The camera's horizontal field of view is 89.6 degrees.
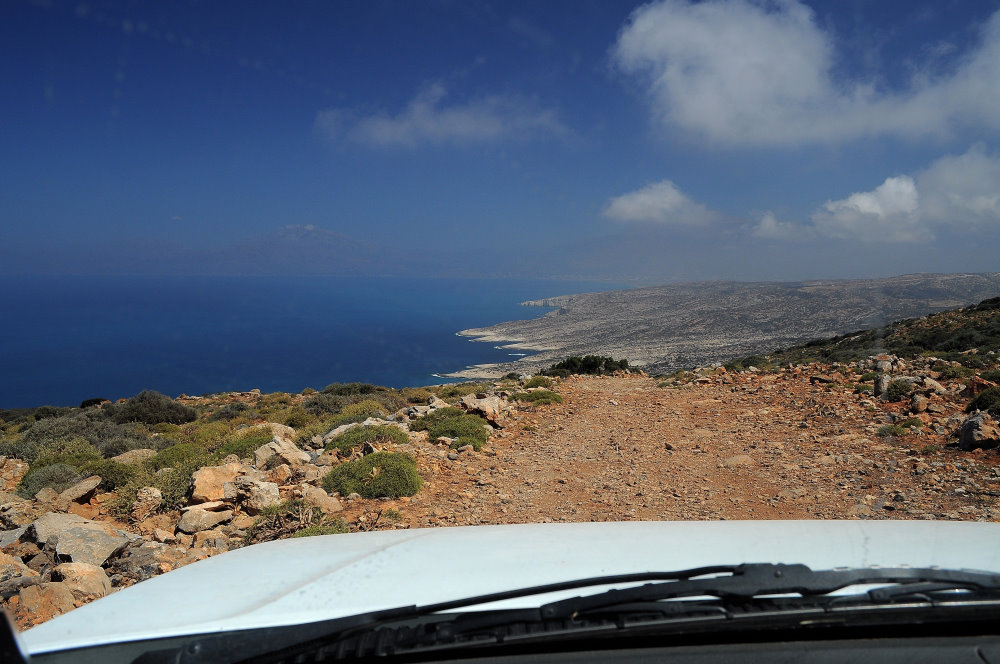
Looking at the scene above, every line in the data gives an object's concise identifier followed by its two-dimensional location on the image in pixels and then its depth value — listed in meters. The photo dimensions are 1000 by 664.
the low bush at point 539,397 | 13.87
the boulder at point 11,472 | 8.28
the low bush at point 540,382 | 16.97
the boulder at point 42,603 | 3.76
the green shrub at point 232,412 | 16.56
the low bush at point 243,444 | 9.07
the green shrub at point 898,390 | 10.38
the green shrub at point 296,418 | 13.61
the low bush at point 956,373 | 11.64
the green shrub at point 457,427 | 9.68
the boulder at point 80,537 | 4.77
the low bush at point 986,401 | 8.67
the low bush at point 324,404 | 15.62
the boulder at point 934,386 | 10.27
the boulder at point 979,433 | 7.04
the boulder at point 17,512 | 6.02
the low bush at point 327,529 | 5.68
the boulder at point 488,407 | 11.48
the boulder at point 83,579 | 4.20
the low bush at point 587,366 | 23.42
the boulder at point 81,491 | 6.88
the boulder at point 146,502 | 6.58
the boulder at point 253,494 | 6.46
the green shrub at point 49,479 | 7.44
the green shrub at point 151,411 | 15.74
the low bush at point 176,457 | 8.40
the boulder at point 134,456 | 8.95
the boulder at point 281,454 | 8.06
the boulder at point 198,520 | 5.96
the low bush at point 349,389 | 21.31
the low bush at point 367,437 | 9.13
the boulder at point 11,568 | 4.37
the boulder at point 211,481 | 6.52
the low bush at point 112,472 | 7.55
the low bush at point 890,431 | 8.45
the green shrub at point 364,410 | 12.59
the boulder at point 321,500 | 6.49
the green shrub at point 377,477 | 7.09
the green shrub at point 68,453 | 8.56
